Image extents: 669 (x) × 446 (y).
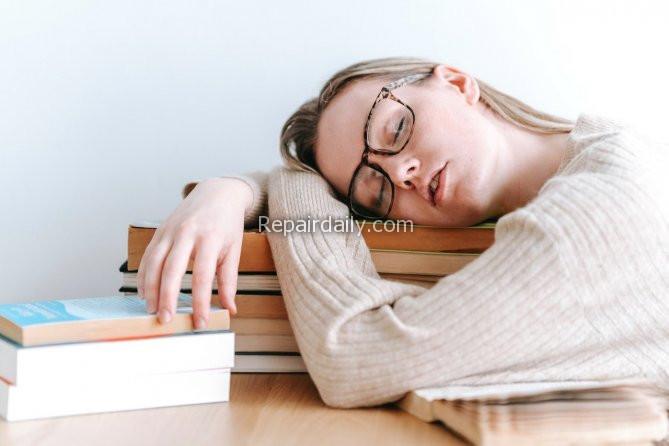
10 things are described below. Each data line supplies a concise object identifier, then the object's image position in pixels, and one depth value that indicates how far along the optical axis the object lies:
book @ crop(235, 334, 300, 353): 1.19
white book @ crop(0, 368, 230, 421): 0.93
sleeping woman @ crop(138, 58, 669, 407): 0.96
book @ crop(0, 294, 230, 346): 0.93
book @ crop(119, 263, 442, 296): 1.19
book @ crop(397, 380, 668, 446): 0.84
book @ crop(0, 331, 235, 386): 0.92
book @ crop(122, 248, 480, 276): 1.20
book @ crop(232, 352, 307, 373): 1.20
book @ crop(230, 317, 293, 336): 1.18
